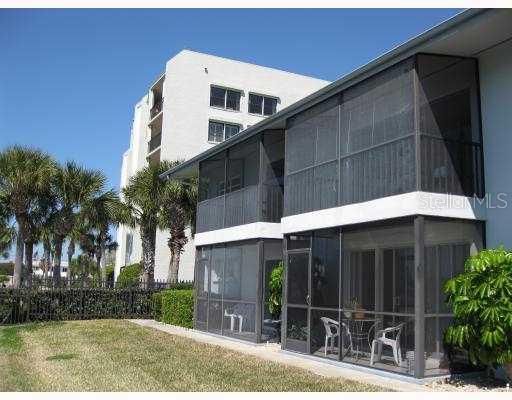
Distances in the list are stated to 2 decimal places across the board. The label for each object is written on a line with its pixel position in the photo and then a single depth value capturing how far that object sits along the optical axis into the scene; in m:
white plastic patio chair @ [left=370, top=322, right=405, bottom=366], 10.90
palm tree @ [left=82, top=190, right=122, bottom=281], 26.62
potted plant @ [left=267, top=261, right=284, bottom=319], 16.00
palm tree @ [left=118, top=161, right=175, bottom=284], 25.94
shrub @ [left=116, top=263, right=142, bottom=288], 39.12
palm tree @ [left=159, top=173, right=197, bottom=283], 25.06
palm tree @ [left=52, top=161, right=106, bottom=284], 25.23
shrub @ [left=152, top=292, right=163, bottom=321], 22.99
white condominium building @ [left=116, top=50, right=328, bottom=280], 37.59
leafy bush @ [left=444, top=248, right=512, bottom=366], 9.15
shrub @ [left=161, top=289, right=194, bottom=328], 20.27
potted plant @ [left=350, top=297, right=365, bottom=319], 12.00
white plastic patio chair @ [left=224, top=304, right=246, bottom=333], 16.94
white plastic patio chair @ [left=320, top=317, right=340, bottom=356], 12.77
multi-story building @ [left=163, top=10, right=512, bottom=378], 10.53
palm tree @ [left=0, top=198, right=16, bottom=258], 25.11
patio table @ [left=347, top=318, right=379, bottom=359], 11.90
